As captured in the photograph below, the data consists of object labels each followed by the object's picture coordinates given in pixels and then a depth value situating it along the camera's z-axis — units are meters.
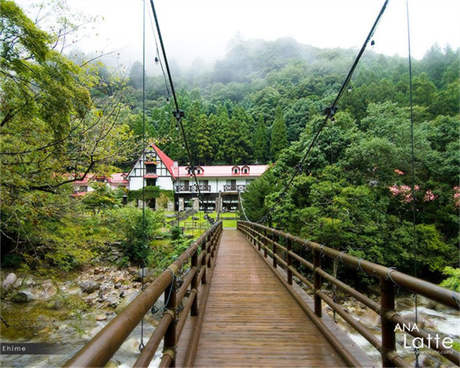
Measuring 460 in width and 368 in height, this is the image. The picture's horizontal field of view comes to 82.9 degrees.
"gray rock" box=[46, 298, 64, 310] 8.09
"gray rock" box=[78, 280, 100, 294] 9.41
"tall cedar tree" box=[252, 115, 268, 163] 34.81
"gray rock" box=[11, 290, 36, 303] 8.06
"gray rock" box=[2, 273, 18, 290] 7.75
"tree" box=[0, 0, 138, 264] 3.26
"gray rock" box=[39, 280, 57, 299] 8.54
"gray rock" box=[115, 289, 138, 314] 8.49
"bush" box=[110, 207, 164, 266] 12.10
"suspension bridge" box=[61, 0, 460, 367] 1.02
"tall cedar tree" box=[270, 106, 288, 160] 32.97
